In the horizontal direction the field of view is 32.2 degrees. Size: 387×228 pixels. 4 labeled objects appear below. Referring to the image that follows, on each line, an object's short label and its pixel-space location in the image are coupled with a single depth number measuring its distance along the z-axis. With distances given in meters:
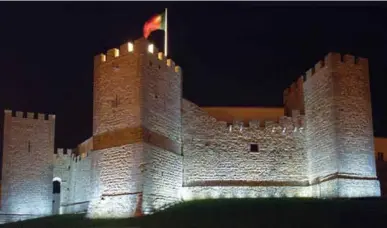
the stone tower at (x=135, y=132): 27.32
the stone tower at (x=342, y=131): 29.22
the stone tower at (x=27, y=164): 38.41
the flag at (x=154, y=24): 33.12
